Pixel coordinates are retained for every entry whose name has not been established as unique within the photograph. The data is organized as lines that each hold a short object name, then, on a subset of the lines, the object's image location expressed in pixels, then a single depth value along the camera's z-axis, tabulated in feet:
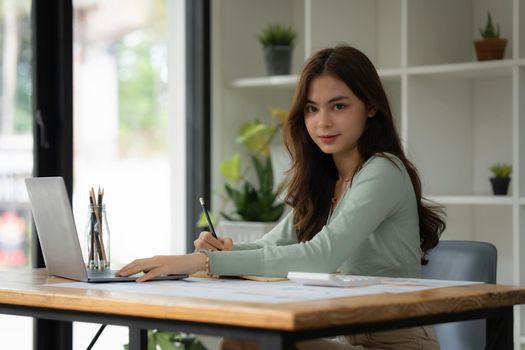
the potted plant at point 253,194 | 13.12
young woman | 6.97
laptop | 6.82
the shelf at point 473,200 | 11.07
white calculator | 6.20
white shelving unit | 11.05
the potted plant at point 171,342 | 11.53
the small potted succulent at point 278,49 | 13.43
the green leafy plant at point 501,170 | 11.56
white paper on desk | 5.62
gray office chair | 7.90
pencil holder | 7.32
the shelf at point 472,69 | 11.11
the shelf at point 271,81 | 12.92
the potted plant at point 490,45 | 11.46
